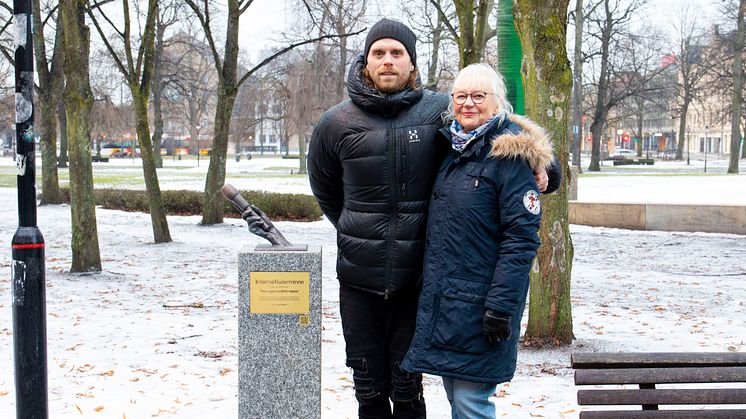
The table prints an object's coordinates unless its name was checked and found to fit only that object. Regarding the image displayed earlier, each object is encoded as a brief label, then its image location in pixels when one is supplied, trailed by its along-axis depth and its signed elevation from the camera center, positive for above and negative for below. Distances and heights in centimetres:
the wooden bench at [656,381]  378 -104
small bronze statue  463 -45
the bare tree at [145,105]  1454 +54
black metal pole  464 -71
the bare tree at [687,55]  5788 +630
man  387 -27
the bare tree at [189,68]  4466 +395
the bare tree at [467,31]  1263 +163
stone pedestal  446 -102
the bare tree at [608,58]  4269 +440
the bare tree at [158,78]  4183 +318
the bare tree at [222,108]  1705 +60
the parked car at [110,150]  8410 -136
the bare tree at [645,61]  4491 +490
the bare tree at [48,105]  2148 +78
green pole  1021 +111
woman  344 -43
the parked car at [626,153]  8688 -90
